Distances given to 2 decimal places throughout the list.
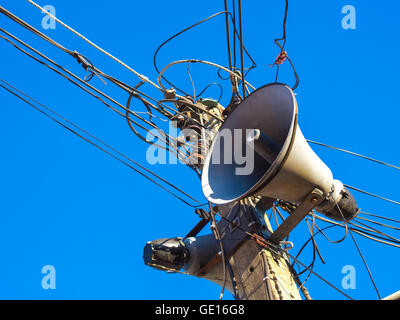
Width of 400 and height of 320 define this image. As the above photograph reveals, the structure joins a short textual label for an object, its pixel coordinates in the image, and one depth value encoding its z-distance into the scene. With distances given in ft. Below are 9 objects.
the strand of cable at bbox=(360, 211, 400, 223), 33.25
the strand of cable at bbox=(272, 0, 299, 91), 30.89
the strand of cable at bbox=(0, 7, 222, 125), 25.54
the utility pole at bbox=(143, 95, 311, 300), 24.23
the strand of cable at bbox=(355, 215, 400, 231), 32.47
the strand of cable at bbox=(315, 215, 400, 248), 30.12
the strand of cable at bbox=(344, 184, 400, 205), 34.06
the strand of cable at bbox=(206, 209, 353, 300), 25.54
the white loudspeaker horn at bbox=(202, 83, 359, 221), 23.89
